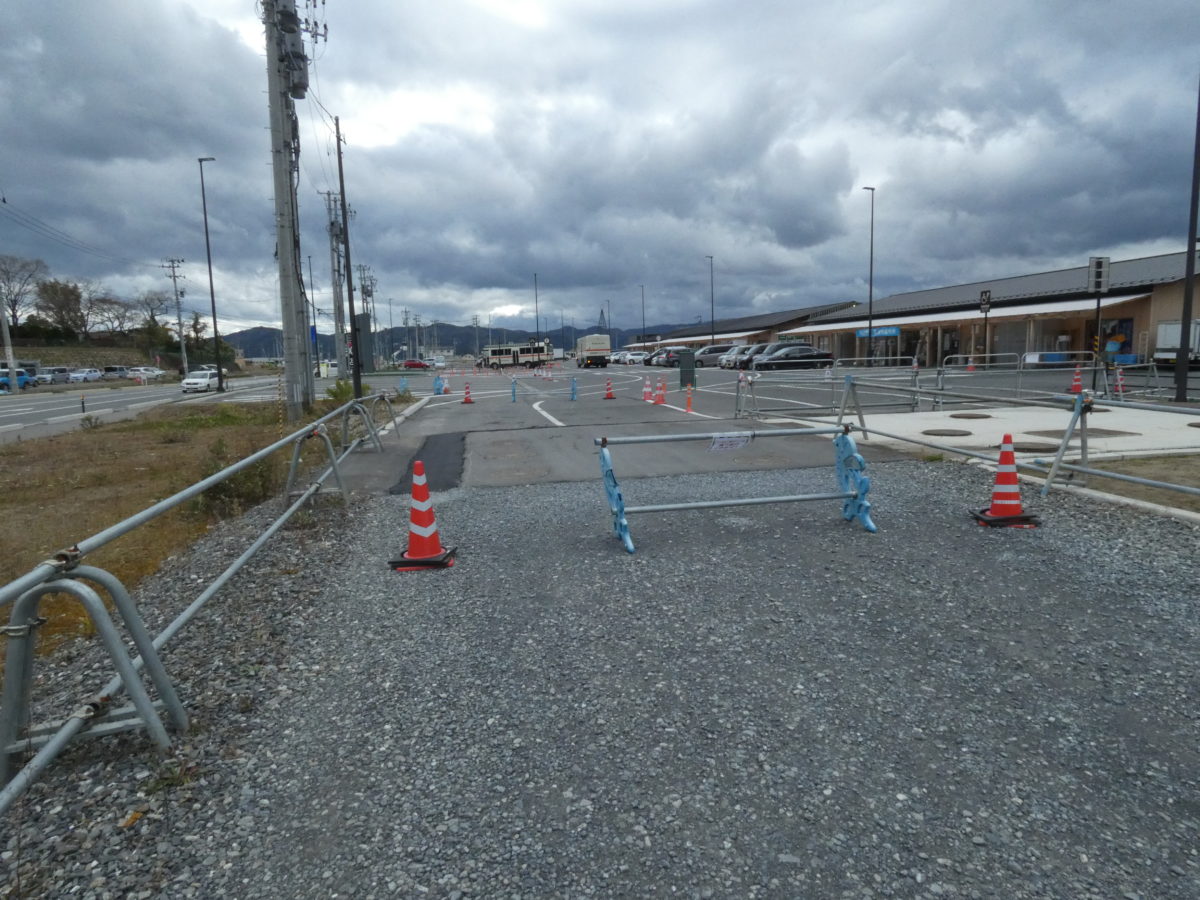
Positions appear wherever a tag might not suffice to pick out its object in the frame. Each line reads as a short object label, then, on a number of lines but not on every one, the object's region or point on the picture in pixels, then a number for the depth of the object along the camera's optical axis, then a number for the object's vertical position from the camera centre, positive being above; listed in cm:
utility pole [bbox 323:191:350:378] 4938 +614
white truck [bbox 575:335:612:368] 6575 +57
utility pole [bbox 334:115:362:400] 2573 +301
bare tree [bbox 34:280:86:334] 9338 +746
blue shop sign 5128 +155
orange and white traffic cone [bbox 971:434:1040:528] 698 -141
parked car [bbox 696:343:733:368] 6081 +11
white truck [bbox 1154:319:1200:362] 3116 +36
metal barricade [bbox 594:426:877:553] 660 -119
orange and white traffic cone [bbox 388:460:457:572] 626 -155
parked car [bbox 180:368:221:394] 4466 -129
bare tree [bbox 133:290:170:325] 10625 +794
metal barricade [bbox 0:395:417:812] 280 -130
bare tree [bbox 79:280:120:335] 9919 +741
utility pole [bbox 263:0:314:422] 1766 +489
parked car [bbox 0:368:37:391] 5525 -113
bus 8050 +44
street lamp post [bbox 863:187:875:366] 4732 +495
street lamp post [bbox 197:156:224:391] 4313 +427
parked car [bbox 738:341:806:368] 4503 +20
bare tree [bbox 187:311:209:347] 10975 +503
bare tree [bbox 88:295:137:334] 10094 +704
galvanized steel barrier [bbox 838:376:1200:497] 668 -99
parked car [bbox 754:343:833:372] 4041 -20
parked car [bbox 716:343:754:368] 4912 -1
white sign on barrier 699 -78
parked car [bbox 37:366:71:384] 6378 -99
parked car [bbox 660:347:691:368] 6208 -12
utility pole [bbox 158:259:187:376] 6944 +555
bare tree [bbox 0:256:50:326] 8625 +835
